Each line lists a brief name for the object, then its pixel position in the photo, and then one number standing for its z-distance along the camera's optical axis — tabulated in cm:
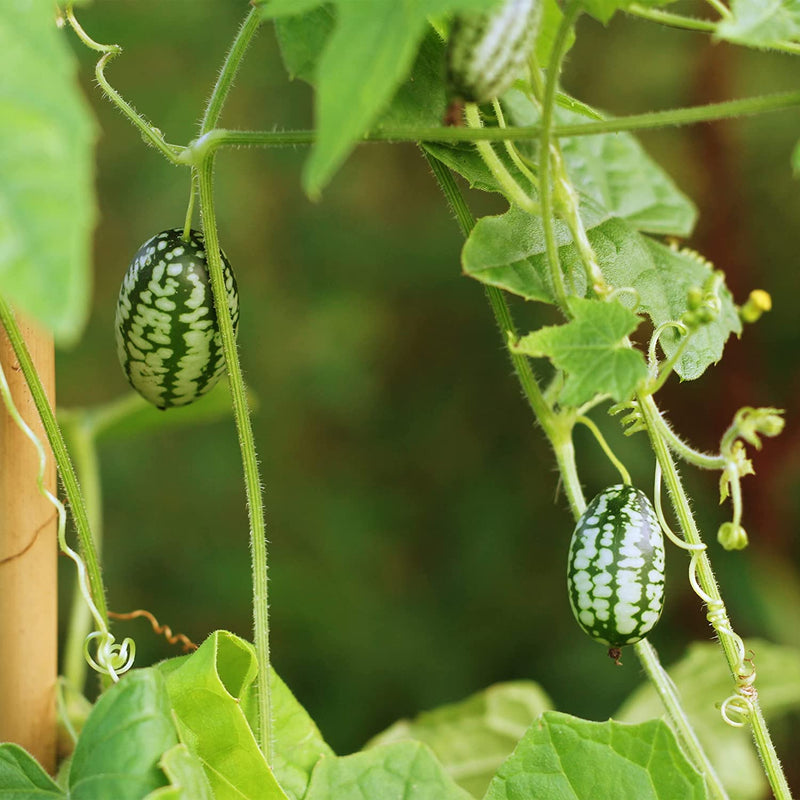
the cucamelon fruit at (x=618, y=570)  58
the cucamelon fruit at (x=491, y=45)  54
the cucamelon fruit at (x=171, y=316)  59
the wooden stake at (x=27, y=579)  59
